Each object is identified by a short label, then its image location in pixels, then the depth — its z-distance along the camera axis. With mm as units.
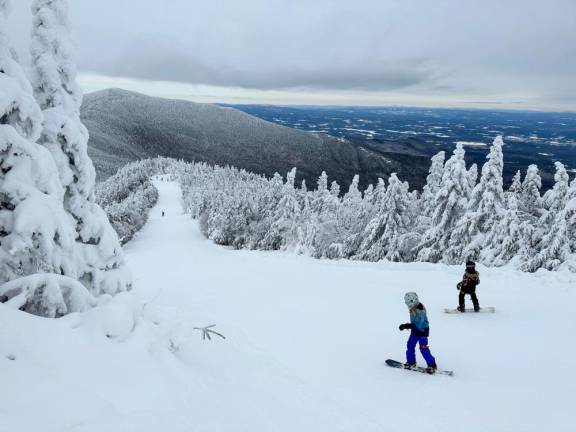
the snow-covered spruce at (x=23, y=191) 5258
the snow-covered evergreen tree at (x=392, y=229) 28561
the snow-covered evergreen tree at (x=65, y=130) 8141
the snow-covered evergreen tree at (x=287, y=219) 41125
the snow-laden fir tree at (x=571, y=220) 18750
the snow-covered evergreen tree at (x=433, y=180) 35353
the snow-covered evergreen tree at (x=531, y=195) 25594
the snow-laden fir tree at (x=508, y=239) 22031
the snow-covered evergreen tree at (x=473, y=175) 28022
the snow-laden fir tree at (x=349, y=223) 33875
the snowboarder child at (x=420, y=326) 7059
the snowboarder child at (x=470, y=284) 10086
